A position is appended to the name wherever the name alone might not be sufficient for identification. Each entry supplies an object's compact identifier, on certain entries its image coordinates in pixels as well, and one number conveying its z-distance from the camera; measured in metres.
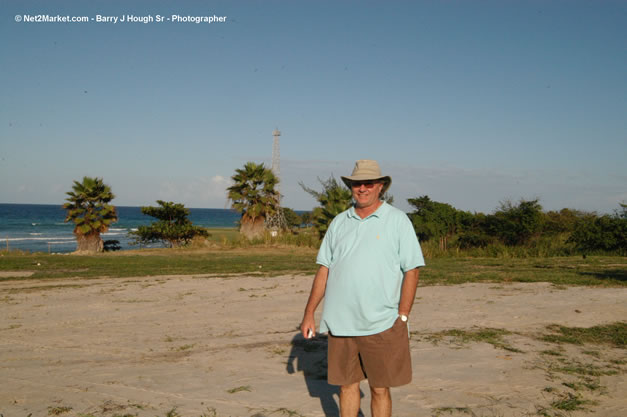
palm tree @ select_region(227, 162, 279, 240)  31.34
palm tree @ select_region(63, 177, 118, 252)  26.75
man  3.38
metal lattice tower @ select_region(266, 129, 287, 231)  36.13
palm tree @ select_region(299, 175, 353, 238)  28.41
